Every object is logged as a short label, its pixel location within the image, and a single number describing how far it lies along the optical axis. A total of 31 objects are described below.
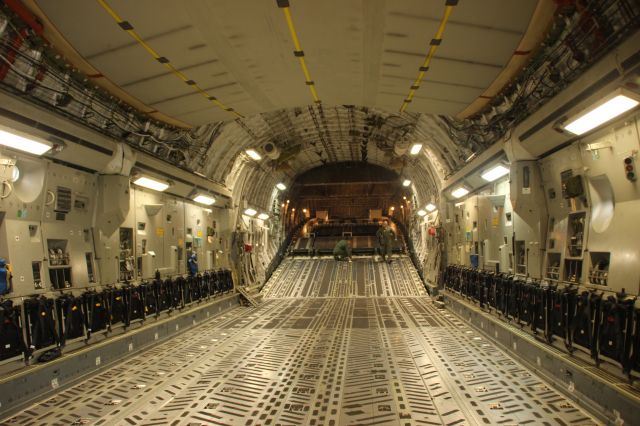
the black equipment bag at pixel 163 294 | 9.18
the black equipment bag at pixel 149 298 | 8.62
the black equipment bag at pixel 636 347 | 4.23
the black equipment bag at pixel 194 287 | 10.93
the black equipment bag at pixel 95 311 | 6.84
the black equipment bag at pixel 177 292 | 9.90
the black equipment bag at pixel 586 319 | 4.97
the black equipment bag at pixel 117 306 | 7.45
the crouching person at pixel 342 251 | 19.72
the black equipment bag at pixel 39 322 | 5.69
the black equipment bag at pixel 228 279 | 13.51
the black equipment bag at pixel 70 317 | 6.23
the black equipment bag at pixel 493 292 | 8.49
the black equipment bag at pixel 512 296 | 7.41
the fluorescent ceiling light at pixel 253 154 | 13.39
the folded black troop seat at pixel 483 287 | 9.14
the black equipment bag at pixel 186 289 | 10.46
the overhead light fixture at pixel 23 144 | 5.27
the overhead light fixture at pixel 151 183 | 8.83
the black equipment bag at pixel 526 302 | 6.72
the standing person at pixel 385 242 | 19.12
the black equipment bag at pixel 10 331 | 5.16
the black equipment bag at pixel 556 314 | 5.77
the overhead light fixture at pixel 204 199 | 11.88
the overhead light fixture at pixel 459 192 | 11.45
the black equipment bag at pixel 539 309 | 6.31
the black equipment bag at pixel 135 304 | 7.97
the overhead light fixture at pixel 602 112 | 4.35
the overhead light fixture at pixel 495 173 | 8.73
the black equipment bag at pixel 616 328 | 4.38
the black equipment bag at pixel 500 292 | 8.08
